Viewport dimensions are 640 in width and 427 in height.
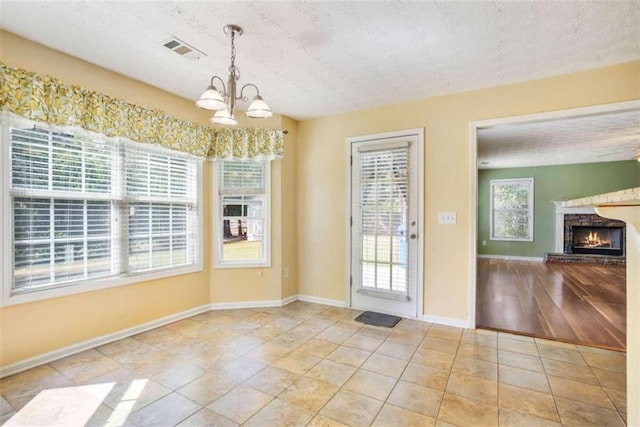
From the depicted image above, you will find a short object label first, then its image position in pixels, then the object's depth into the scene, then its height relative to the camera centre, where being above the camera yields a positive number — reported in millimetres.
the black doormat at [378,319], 3367 -1213
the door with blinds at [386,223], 3537 -139
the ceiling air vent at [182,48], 2314 +1269
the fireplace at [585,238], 7090 -609
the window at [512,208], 7031 +94
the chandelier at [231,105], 1951 +715
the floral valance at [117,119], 2240 +848
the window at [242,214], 3859 -35
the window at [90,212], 2352 -11
